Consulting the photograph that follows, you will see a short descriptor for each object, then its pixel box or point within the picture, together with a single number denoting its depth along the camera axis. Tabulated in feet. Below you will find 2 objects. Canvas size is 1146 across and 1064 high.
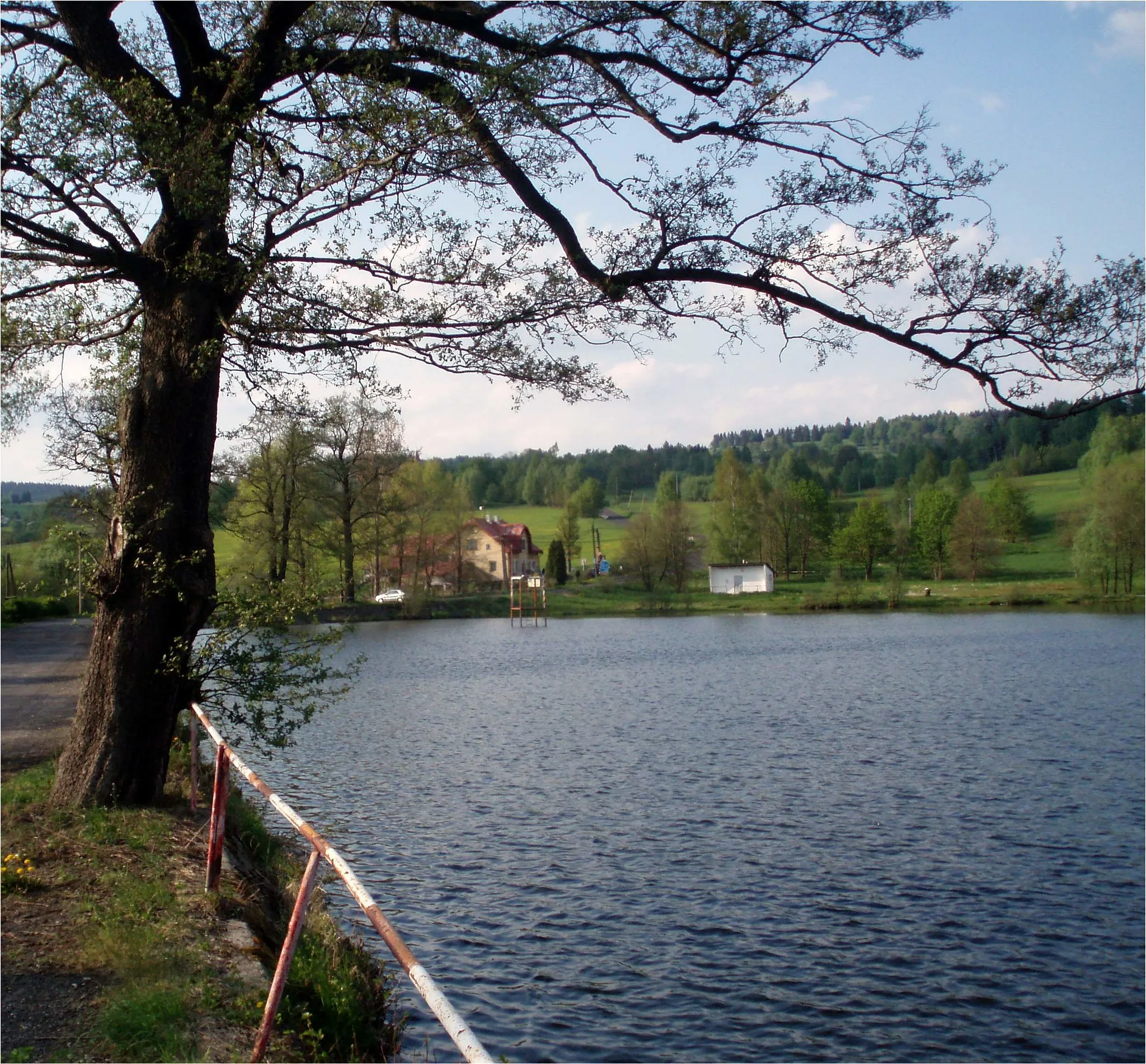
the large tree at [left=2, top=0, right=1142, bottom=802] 21.99
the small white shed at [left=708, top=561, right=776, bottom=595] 251.80
